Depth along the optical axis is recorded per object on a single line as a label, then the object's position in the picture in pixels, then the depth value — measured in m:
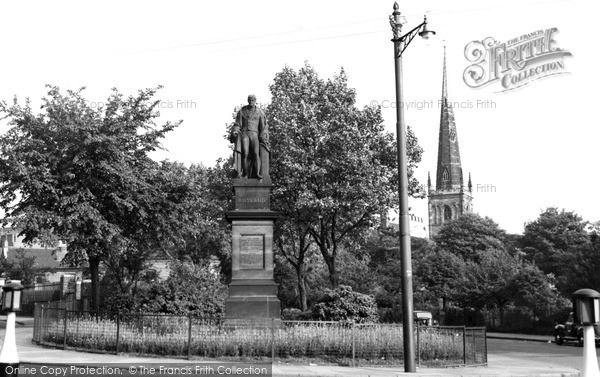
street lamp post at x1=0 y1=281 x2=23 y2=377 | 8.96
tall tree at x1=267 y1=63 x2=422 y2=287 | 37.44
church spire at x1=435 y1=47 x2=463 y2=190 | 171.62
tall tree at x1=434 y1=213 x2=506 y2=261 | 101.38
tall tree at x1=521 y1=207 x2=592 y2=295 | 88.69
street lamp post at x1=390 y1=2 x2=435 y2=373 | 16.30
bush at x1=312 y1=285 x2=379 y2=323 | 23.25
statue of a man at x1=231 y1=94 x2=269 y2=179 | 23.33
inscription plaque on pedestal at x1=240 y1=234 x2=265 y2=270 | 22.12
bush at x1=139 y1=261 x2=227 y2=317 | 23.84
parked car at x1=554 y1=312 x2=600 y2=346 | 32.78
